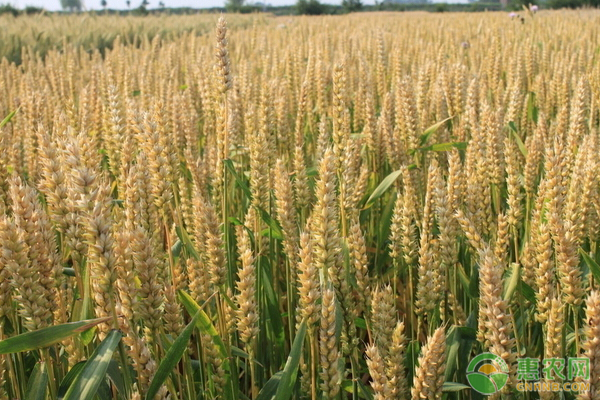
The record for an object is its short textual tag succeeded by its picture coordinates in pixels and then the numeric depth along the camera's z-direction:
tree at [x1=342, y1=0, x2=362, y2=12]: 33.98
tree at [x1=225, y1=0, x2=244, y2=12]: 28.12
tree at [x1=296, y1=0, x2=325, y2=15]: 31.33
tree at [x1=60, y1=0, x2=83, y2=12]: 71.95
